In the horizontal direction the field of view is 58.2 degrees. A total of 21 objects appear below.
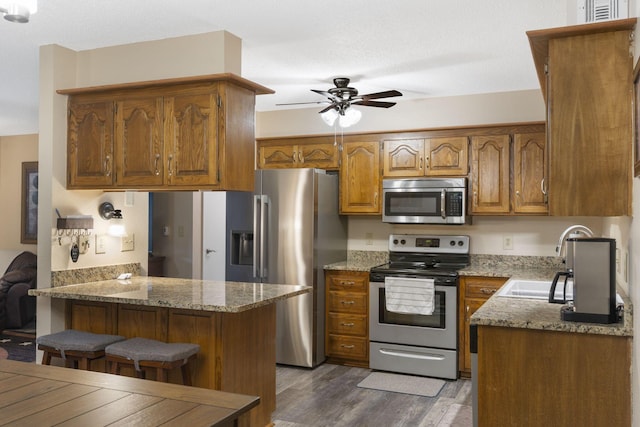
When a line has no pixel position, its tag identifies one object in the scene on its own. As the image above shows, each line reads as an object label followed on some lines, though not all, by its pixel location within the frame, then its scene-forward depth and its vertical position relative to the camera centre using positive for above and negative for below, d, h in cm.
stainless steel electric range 462 -89
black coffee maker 229 -27
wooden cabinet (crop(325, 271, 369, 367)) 503 -90
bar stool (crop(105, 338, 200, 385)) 286 -71
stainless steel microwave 488 +13
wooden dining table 159 -57
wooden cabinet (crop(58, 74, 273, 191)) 335 +49
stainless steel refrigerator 493 -29
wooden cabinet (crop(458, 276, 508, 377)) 457 -69
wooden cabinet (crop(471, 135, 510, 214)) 483 +36
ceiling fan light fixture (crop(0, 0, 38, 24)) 214 +77
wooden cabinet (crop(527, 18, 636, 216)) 225 +40
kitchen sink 334 -45
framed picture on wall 742 +17
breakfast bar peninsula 305 -60
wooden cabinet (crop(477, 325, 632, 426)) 219 -64
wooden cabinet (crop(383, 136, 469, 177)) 497 +52
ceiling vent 229 +83
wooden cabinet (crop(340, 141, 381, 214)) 527 +35
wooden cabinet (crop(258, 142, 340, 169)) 544 +58
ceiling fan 429 +86
